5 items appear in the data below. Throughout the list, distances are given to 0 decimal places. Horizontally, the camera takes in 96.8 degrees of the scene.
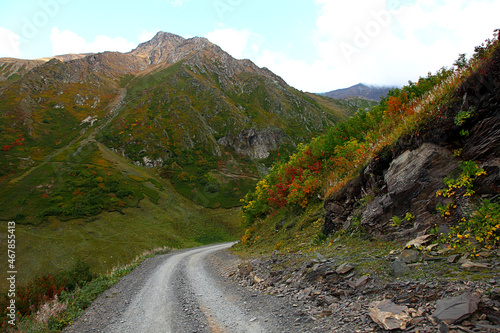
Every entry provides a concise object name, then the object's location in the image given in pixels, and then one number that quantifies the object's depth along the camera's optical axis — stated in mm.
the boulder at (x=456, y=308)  3641
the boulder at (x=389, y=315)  4188
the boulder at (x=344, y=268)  6891
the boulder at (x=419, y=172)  7328
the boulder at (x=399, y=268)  5641
